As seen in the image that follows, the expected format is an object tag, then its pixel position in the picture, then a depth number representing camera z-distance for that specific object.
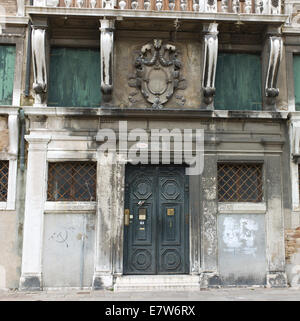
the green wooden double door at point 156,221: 8.82
